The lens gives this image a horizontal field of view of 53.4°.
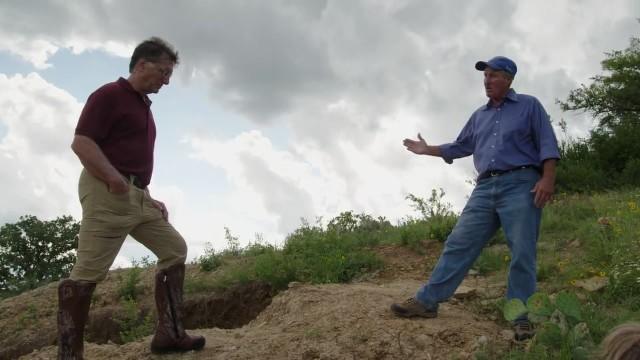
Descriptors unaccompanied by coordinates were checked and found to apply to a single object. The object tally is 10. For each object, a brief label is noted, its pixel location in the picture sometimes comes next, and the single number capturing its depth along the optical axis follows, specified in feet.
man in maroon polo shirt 13.23
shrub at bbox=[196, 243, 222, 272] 26.73
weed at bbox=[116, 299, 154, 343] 20.49
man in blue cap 13.97
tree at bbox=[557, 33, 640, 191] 38.73
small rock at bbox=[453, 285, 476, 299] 18.03
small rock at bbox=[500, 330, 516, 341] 14.40
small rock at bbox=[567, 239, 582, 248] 22.18
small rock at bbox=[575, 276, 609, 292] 16.85
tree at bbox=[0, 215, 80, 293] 44.45
